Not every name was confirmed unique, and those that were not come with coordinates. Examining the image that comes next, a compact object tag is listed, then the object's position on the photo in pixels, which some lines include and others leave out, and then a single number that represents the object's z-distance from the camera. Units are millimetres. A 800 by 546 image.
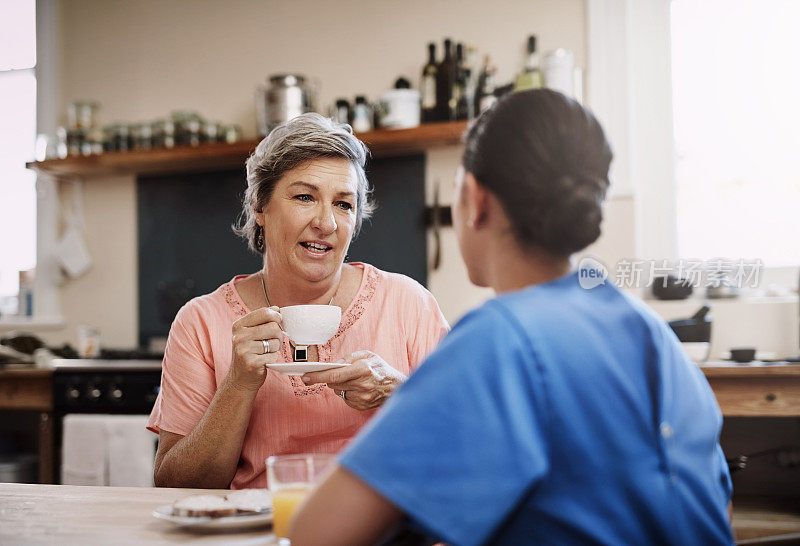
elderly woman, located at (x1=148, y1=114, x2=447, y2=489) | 1408
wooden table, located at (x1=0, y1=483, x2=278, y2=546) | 985
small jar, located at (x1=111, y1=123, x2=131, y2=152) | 4020
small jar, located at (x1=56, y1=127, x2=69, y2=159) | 4136
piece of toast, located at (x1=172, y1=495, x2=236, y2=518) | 1009
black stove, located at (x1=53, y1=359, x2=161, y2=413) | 3295
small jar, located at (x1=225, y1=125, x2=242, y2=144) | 3844
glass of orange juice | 908
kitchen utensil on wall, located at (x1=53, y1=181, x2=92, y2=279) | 4219
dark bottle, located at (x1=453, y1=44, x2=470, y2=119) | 3436
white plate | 986
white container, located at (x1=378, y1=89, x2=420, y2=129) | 3441
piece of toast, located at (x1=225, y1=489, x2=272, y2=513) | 1028
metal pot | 3541
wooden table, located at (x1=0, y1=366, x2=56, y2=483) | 3461
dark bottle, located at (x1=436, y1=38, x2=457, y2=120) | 3451
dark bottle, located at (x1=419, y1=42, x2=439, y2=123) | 3484
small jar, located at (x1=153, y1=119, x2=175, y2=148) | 3904
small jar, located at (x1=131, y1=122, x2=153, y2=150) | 3984
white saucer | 1236
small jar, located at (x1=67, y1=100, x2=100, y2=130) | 4109
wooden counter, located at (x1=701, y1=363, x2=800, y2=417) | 2564
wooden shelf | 3381
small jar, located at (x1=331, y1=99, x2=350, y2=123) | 3604
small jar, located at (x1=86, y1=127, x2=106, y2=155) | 4082
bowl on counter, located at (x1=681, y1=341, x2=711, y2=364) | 2789
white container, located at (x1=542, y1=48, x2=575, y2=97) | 3291
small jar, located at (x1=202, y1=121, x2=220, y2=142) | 3844
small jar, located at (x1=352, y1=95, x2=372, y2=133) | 3537
